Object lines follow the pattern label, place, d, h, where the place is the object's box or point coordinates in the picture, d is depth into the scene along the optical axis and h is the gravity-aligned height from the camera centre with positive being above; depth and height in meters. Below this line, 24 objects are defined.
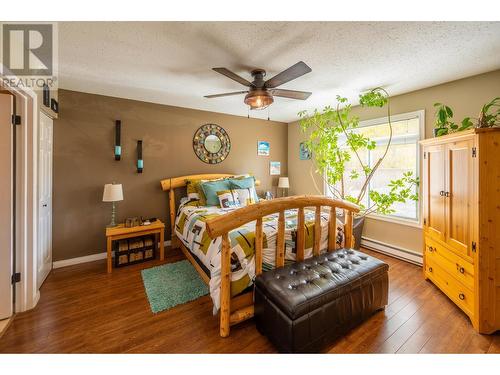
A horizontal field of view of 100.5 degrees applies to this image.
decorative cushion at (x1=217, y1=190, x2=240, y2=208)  3.11 -0.20
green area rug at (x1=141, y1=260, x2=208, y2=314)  2.06 -1.13
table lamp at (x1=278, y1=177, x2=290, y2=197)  4.55 +0.05
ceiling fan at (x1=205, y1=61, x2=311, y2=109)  1.77 +0.96
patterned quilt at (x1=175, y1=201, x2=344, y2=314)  1.70 -0.57
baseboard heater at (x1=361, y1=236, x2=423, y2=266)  2.93 -1.00
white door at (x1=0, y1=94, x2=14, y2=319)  1.76 -0.16
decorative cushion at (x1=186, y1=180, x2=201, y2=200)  3.39 -0.06
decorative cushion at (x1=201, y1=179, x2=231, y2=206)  3.21 -0.04
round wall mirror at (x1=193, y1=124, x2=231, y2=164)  3.80 +0.79
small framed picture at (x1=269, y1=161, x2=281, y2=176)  4.75 +0.40
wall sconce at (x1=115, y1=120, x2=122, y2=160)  3.09 +0.77
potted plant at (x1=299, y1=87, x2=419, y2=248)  2.85 +0.37
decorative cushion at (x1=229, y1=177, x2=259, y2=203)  3.42 +0.02
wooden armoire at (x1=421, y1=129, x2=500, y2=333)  1.67 -0.32
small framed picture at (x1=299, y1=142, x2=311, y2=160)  4.45 +0.72
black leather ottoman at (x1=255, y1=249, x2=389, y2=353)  1.34 -0.82
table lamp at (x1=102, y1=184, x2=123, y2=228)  2.74 -0.10
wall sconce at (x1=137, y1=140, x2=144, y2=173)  3.26 +0.51
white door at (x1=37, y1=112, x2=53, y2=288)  2.24 -0.16
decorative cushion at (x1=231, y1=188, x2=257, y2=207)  3.27 -0.17
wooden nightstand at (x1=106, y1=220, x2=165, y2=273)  2.64 -0.63
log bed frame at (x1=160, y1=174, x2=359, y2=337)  1.57 -0.41
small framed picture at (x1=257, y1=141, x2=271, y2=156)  4.52 +0.83
